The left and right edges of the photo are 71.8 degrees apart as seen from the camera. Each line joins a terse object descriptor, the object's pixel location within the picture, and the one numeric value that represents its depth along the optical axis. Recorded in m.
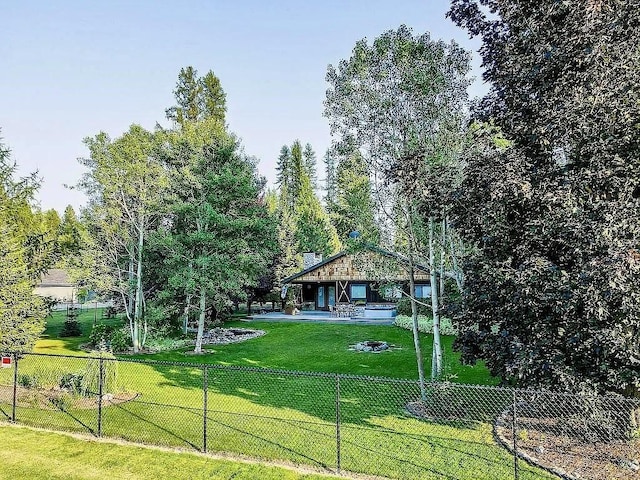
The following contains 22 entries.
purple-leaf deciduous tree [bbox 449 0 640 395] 6.26
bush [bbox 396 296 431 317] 23.50
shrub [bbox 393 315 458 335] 20.20
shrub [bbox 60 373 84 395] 10.60
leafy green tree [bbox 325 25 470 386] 10.07
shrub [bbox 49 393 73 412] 9.77
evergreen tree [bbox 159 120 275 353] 17.69
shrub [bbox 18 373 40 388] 11.34
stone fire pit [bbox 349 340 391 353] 16.83
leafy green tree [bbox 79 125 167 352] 17.34
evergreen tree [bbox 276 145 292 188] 60.38
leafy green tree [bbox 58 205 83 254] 18.28
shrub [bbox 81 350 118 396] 10.48
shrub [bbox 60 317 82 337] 22.70
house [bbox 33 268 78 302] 51.62
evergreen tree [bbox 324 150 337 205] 62.35
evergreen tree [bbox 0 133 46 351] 12.98
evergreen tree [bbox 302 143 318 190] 64.70
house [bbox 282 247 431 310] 29.50
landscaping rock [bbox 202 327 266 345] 20.48
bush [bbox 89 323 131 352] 18.03
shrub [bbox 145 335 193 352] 18.27
